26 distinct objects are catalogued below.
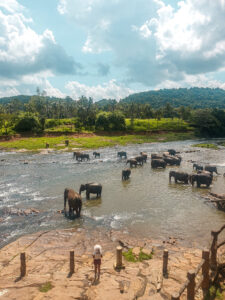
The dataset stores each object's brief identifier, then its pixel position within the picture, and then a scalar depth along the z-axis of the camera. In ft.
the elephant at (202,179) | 84.94
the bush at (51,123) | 278.95
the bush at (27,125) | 240.53
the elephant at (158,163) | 119.24
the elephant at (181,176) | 90.12
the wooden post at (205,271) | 27.76
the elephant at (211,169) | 103.96
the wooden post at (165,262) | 34.09
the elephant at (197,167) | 110.52
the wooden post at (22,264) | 34.47
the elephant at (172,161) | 125.84
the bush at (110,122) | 282.56
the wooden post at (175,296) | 21.44
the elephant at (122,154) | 151.33
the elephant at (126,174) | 96.95
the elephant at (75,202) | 59.21
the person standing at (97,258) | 33.94
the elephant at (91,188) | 73.56
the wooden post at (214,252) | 31.89
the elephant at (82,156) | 142.51
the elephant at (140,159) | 130.22
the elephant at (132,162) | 122.96
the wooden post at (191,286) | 24.43
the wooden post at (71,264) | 35.17
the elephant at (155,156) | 130.55
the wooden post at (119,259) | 36.09
